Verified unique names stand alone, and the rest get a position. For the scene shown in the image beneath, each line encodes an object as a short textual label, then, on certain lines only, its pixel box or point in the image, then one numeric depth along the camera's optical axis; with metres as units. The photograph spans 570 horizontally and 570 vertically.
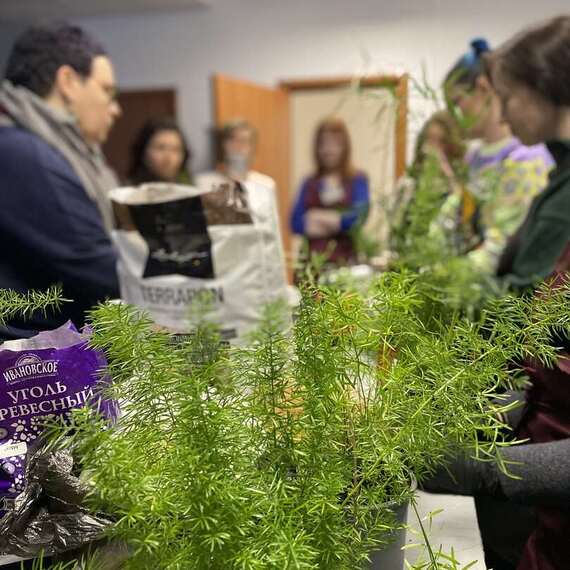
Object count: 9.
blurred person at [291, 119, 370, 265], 3.32
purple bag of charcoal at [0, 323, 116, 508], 0.63
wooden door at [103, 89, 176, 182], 4.49
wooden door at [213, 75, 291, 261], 3.89
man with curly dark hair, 1.38
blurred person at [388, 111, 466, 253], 1.49
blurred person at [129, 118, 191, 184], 3.05
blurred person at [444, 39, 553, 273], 1.66
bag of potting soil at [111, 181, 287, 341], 1.31
